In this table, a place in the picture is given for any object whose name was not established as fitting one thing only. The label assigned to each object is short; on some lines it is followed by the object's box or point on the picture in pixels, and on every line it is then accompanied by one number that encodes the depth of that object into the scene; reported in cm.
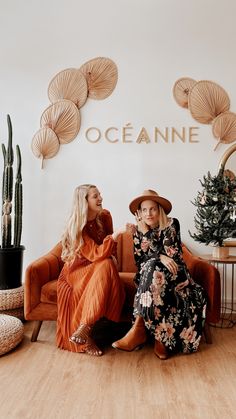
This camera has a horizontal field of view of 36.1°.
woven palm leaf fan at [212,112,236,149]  343
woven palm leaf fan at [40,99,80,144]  358
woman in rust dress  246
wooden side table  341
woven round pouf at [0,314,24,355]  240
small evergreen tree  295
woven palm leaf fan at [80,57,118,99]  354
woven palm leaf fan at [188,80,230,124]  344
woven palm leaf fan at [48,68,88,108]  357
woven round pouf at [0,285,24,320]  300
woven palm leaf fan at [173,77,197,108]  346
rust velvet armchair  262
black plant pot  308
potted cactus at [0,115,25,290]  309
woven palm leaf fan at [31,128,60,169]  360
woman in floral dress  241
